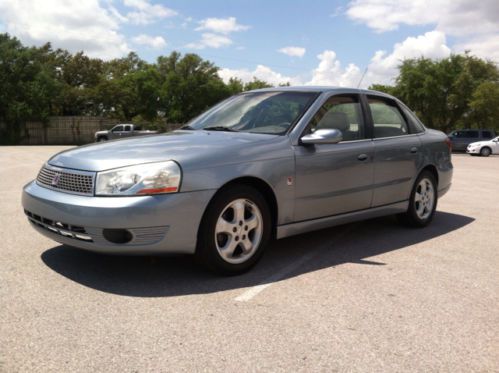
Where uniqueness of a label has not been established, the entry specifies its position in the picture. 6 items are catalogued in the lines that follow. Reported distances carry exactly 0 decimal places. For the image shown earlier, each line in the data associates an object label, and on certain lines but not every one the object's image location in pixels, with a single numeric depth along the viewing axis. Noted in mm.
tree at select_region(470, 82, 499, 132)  39188
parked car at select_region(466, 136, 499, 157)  30547
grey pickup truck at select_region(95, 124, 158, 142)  37512
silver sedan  3807
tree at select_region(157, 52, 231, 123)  53844
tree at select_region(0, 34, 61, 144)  43219
